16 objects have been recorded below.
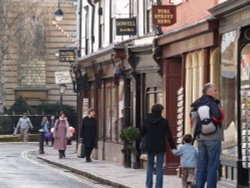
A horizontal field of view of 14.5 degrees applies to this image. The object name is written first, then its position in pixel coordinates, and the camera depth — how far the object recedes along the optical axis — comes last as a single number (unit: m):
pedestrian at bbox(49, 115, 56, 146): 52.49
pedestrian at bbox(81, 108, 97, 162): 33.97
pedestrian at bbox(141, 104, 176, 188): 19.66
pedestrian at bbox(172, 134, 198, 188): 19.19
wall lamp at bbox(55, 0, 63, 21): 47.76
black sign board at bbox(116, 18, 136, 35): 30.14
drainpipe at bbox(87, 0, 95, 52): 38.75
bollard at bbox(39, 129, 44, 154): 40.47
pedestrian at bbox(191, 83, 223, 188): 16.50
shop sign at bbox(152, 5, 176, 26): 25.27
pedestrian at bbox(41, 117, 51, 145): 50.44
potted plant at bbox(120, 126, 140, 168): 28.64
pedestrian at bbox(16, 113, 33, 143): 54.88
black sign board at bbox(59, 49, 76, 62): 42.06
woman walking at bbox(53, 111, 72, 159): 36.25
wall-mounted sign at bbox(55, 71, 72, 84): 44.56
